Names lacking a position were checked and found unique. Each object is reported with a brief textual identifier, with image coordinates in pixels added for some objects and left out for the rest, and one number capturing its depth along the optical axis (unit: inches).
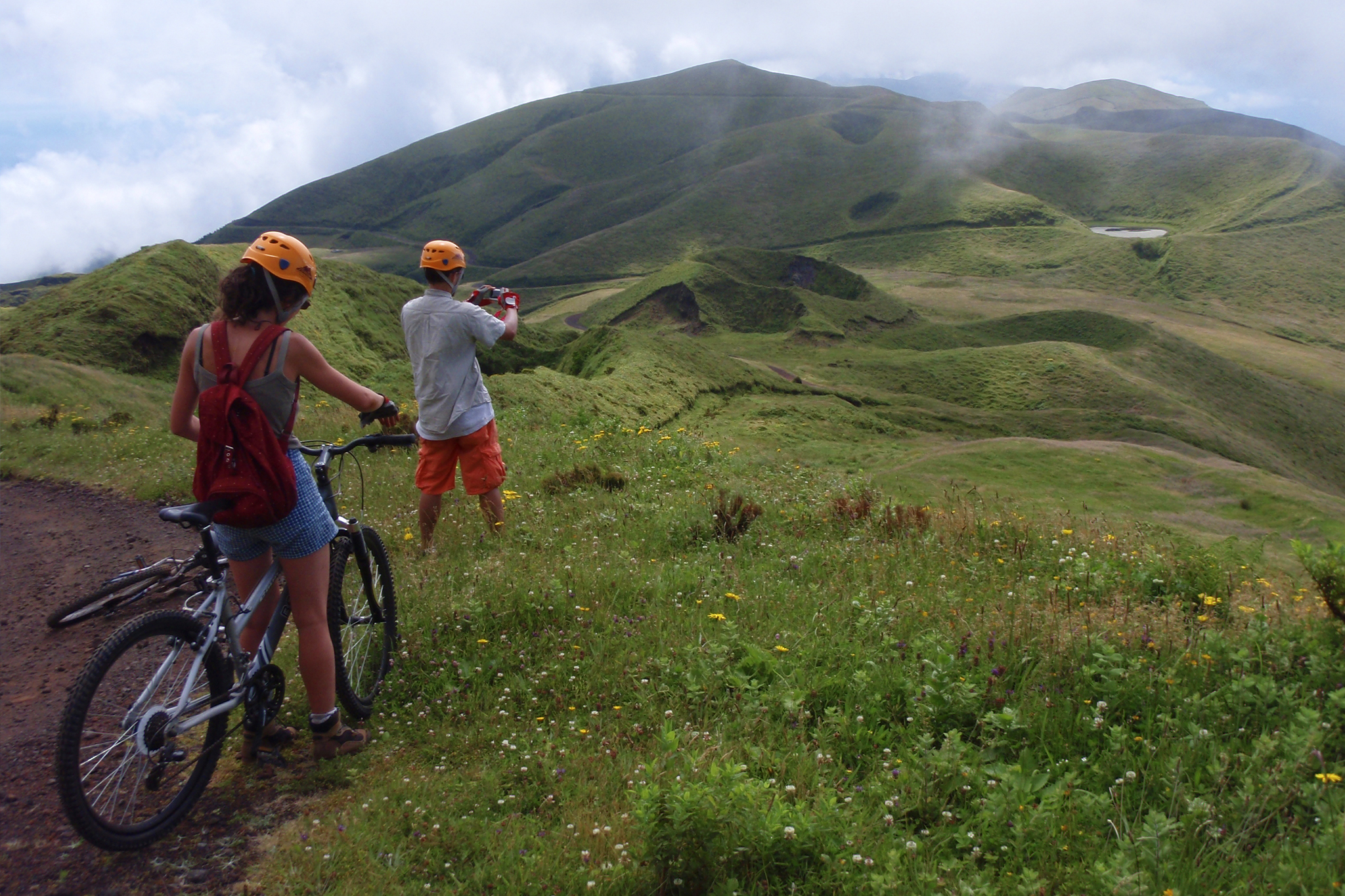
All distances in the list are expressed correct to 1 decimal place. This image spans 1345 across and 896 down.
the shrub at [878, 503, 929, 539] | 327.9
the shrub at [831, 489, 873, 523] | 346.9
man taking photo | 252.8
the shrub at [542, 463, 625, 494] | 378.3
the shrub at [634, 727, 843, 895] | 125.9
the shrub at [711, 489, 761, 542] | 313.6
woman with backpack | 140.9
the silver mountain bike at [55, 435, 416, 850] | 130.6
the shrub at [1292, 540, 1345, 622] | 170.4
